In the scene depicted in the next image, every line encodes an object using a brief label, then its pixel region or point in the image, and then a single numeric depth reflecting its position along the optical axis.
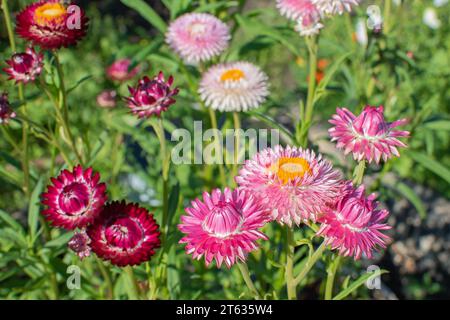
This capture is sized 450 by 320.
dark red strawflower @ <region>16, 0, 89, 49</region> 0.52
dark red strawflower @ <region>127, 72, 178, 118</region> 0.50
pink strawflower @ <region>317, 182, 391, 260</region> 0.42
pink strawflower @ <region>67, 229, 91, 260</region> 0.49
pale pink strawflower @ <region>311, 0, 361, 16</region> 0.53
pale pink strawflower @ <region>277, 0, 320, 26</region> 0.55
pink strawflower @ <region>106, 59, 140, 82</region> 0.74
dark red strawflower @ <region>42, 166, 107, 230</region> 0.46
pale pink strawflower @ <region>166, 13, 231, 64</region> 0.60
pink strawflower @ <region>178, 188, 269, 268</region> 0.42
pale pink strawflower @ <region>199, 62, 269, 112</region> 0.58
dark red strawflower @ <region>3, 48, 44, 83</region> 0.51
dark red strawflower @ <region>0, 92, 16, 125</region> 0.51
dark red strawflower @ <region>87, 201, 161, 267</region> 0.46
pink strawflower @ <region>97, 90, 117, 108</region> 0.68
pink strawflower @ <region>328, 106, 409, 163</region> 0.44
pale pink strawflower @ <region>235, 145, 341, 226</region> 0.43
